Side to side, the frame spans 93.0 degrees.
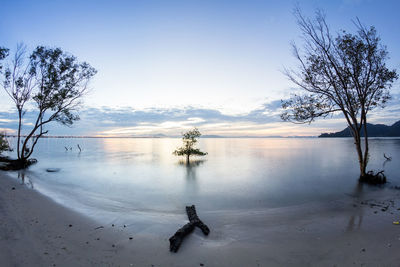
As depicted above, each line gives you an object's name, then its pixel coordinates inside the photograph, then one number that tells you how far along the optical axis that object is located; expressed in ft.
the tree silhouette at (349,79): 49.49
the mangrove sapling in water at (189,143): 114.11
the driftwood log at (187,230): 19.64
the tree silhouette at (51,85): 72.18
